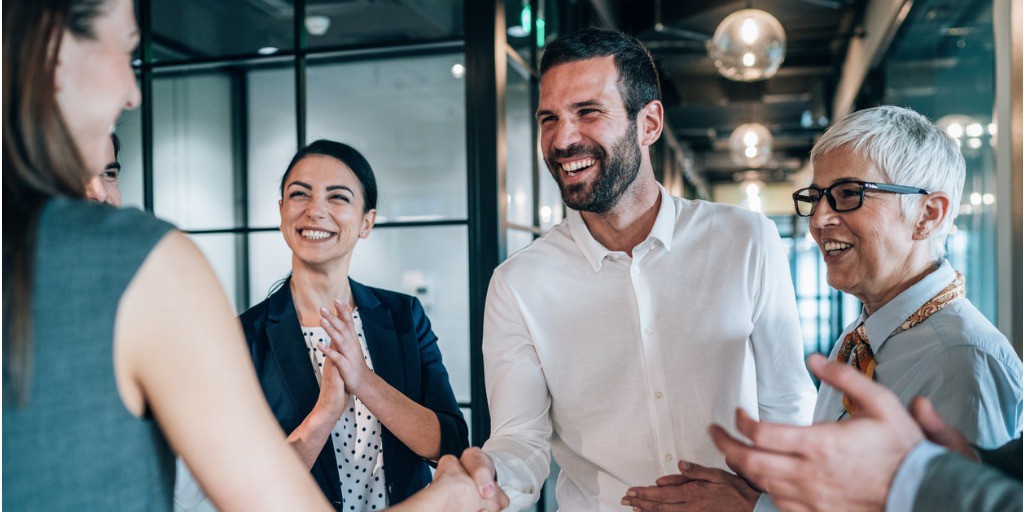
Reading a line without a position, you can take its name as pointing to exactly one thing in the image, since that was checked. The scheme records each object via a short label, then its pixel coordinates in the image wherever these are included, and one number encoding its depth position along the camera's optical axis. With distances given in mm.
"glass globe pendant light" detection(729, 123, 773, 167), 7973
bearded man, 1919
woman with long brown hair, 839
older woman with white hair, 1585
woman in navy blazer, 1970
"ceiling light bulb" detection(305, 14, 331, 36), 3420
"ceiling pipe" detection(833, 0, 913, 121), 5207
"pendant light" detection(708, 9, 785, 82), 4414
